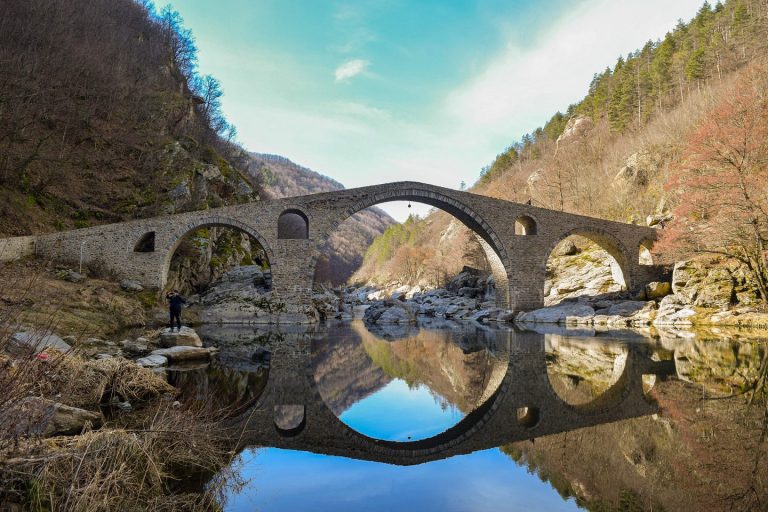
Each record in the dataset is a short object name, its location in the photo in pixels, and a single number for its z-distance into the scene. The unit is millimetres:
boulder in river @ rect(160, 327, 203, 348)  11891
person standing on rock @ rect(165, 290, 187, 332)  14836
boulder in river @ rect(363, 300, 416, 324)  26297
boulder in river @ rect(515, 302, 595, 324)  24266
